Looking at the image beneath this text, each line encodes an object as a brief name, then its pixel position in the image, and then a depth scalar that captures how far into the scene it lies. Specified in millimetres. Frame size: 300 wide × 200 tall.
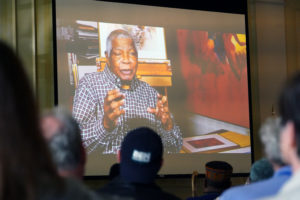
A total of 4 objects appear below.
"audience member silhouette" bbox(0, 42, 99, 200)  1934
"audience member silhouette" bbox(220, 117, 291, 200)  3333
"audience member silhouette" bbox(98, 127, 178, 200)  3784
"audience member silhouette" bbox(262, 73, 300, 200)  2037
